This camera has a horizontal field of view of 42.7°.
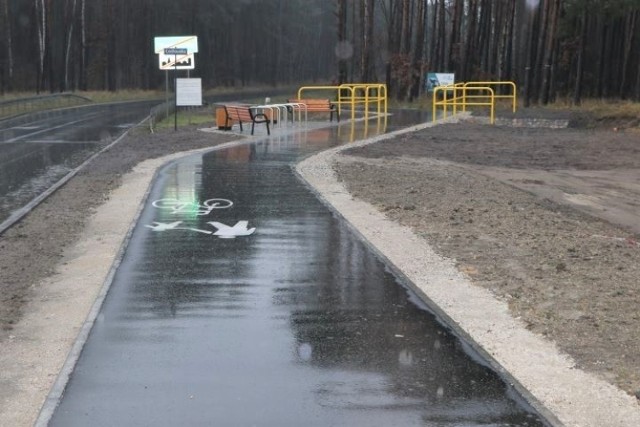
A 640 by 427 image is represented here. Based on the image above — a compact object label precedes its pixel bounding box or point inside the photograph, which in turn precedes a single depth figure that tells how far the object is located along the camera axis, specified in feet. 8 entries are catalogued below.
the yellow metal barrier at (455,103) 96.37
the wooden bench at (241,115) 84.43
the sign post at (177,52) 88.22
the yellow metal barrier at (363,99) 92.96
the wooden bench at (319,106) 100.07
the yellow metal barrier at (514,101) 104.92
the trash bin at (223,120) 85.15
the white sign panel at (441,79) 152.25
